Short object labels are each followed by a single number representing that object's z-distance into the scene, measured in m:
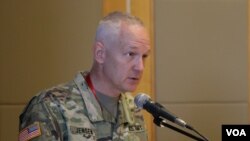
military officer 3.70
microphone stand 3.57
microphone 3.54
